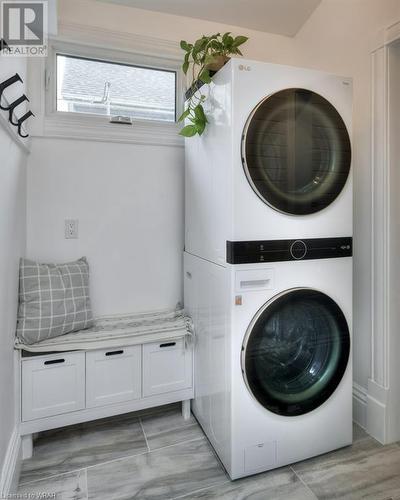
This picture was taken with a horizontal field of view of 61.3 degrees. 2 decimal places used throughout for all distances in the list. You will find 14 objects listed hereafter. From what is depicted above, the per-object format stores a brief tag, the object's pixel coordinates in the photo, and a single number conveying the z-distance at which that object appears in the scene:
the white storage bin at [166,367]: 1.92
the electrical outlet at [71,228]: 2.03
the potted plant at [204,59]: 1.66
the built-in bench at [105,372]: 1.71
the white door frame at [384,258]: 1.78
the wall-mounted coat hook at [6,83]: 1.19
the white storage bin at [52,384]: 1.69
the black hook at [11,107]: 1.32
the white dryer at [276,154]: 1.48
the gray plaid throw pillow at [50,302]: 1.72
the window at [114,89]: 2.07
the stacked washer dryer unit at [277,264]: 1.50
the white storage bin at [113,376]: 1.82
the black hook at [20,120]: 1.52
